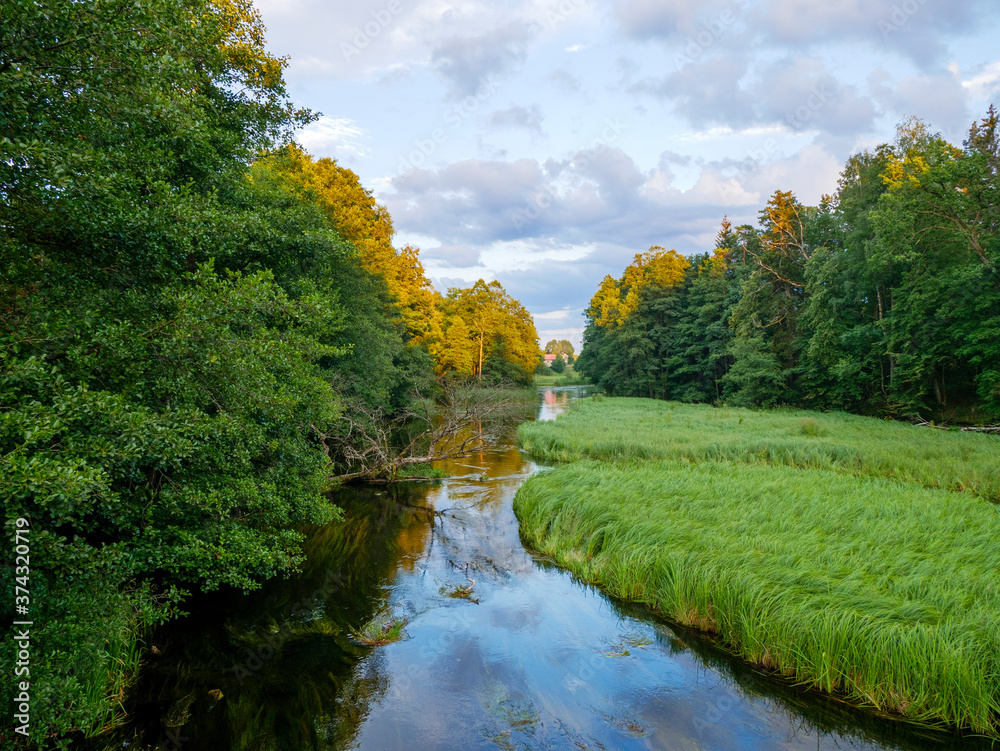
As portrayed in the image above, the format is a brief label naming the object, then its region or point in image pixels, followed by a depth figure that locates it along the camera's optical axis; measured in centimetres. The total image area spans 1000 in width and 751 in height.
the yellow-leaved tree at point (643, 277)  4647
